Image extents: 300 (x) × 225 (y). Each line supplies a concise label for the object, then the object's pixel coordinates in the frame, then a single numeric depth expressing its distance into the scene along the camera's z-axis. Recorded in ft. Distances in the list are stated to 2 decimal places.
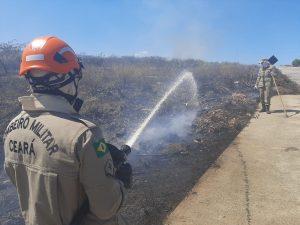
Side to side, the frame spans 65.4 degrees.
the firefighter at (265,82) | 27.52
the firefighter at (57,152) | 4.12
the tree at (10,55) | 45.22
